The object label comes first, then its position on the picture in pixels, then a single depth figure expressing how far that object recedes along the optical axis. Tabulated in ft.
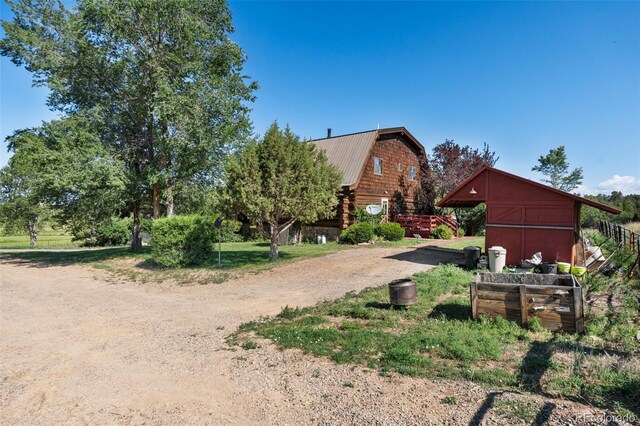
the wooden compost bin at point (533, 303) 21.18
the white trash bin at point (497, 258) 40.47
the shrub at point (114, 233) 94.48
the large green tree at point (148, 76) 56.03
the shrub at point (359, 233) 66.23
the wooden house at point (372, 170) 74.28
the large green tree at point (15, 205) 102.37
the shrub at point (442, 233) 74.02
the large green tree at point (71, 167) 51.55
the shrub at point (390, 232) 69.23
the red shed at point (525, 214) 40.93
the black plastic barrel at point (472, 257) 42.80
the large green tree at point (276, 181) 44.34
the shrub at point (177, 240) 47.52
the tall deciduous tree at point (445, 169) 92.84
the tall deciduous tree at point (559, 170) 167.94
